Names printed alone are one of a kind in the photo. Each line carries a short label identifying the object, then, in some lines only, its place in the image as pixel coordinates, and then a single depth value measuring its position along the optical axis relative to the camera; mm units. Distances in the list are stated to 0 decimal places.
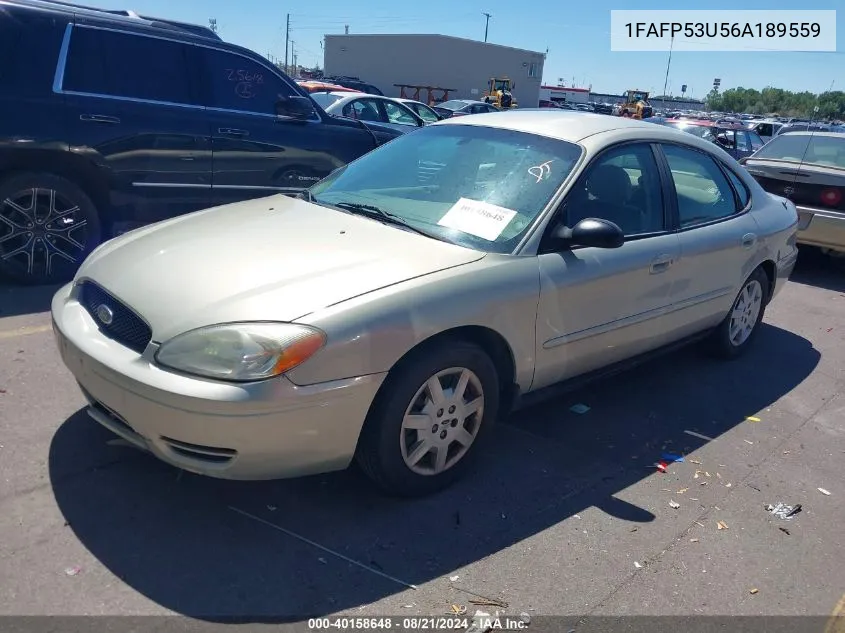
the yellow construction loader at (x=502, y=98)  34531
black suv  5188
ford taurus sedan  2648
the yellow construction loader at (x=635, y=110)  31934
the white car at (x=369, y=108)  11883
